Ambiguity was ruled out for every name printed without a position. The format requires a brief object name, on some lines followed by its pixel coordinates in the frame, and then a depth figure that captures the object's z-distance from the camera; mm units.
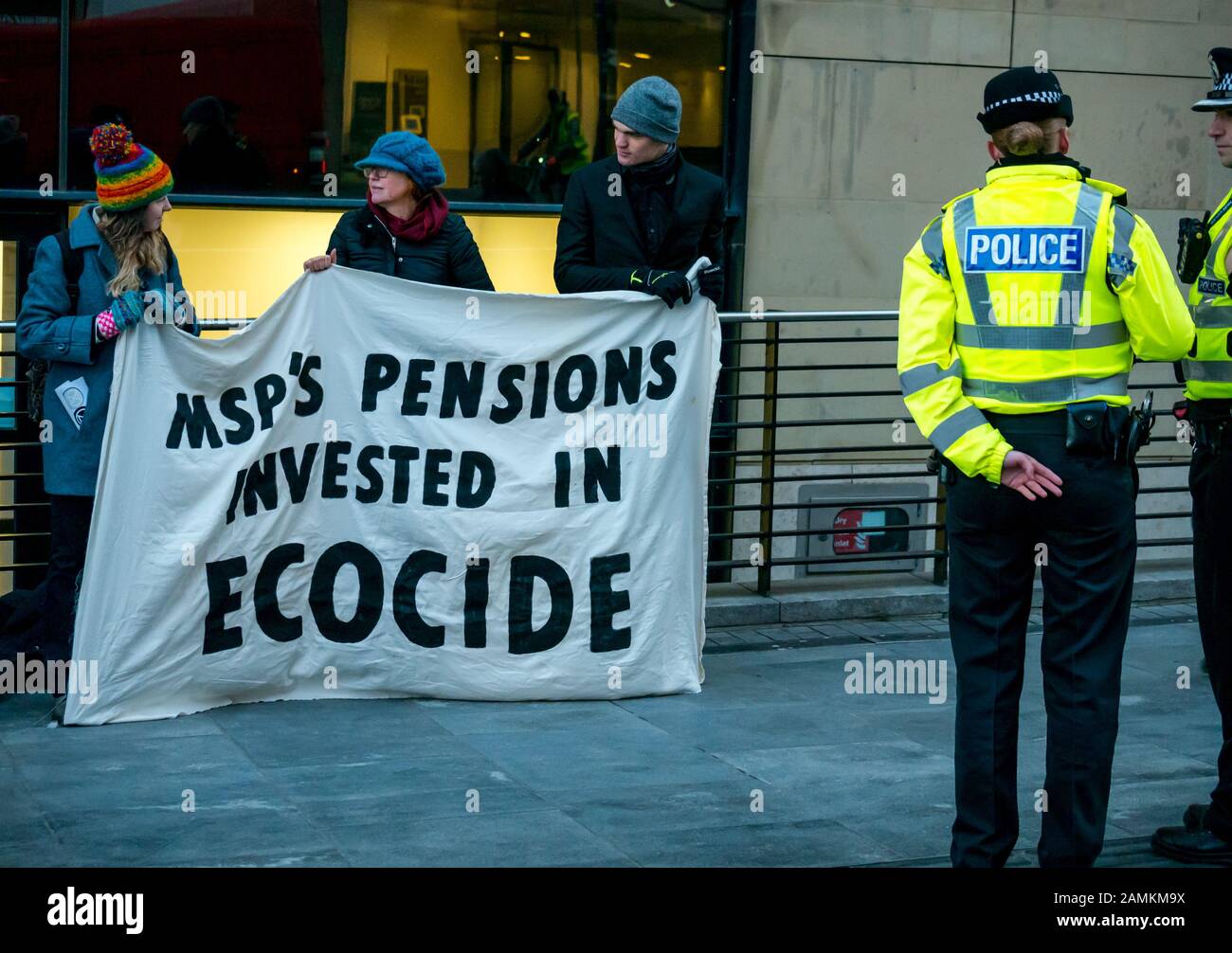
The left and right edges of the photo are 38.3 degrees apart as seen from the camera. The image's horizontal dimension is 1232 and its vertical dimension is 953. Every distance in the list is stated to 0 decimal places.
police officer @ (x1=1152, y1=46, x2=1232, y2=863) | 5523
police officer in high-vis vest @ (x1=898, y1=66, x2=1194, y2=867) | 4789
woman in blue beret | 7195
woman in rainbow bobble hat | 6680
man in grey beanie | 7348
